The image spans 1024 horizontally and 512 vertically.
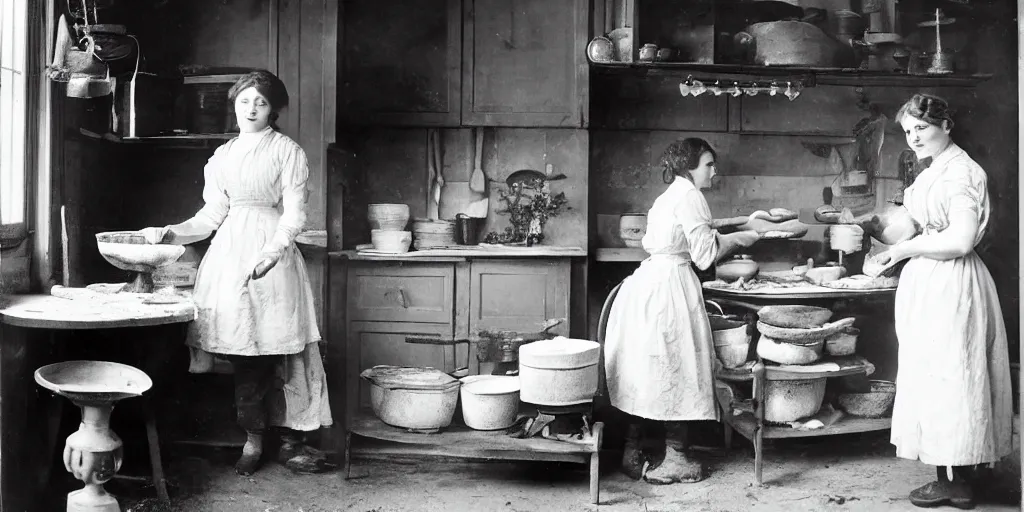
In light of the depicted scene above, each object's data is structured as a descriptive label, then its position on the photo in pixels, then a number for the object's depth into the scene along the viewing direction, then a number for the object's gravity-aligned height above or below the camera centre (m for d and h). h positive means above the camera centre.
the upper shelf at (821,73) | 5.39 +1.16
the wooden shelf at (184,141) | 4.96 +0.64
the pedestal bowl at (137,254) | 4.12 -0.03
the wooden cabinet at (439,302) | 5.50 -0.33
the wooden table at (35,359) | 3.67 -0.51
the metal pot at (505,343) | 4.79 -0.52
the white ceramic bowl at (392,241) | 5.50 +0.06
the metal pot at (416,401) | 4.41 -0.78
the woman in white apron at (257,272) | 4.36 -0.12
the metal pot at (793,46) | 5.34 +1.31
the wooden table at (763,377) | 4.60 -0.67
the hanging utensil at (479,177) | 5.80 +0.51
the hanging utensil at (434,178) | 5.82 +0.50
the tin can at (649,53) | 5.30 +1.24
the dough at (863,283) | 5.09 -0.17
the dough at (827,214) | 5.67 +0.27
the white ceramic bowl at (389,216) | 5.57 +0.23
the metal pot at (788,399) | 4.74 -0.80
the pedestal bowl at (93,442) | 3.51 -0.81
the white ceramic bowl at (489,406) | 4.44 -0.80
